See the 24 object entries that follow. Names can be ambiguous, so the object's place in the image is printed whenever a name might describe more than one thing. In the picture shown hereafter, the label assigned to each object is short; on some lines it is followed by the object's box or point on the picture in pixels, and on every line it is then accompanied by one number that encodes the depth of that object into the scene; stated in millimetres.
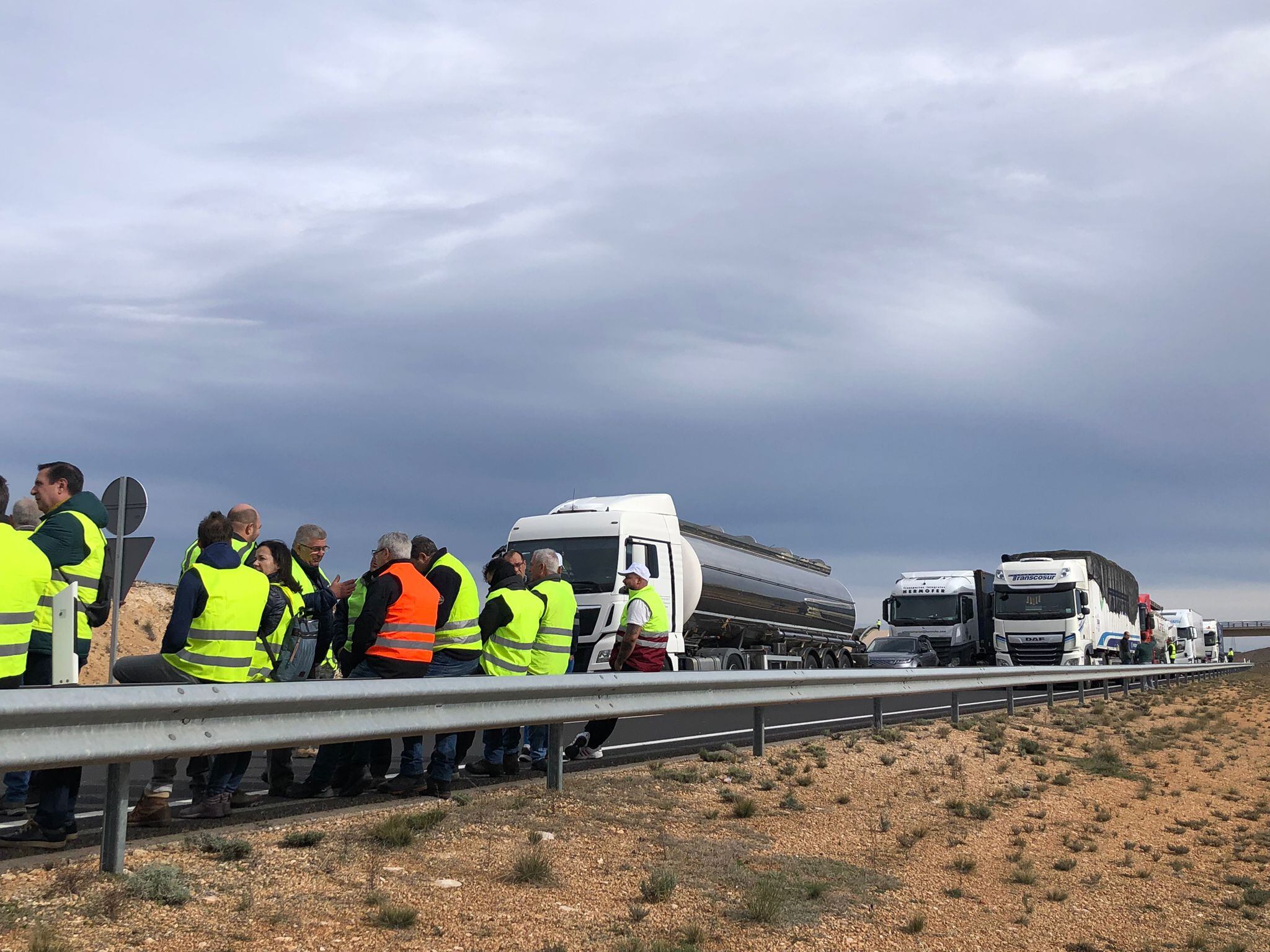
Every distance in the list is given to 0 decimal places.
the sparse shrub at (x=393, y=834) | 6363
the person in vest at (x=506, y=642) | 9258
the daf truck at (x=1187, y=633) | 65312
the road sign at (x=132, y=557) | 14234
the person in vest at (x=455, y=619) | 8883
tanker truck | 19375
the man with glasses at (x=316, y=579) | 9086
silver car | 31672
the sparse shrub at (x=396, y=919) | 5109
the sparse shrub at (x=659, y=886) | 5914
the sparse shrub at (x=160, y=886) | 5117
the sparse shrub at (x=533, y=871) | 5980
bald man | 7867
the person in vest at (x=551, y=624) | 9680
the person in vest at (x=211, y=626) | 6867
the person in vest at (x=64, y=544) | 7258
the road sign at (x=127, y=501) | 14773
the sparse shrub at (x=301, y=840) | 6184
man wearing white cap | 11148
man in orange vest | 7906
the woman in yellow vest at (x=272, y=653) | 7023
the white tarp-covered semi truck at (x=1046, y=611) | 34844
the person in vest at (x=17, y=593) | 6160
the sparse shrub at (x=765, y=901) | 5727
